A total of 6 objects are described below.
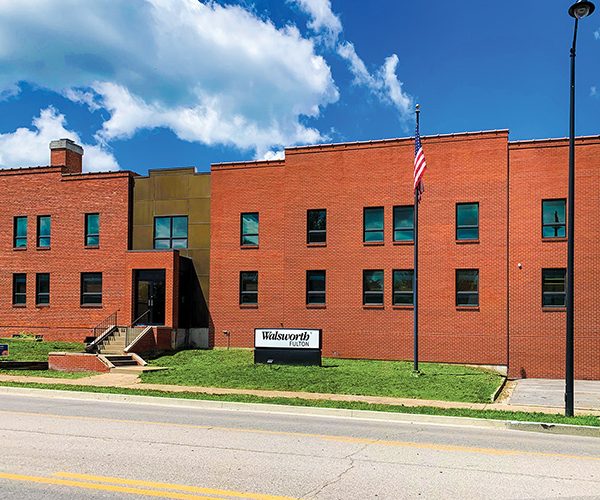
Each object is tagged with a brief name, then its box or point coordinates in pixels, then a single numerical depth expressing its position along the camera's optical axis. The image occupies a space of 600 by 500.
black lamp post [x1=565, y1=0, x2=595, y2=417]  14.49
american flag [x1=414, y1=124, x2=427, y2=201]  21.40
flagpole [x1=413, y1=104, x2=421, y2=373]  21.33
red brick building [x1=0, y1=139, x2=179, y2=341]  32.25
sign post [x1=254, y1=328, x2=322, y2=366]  23.52
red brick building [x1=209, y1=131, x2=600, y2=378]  25.22
